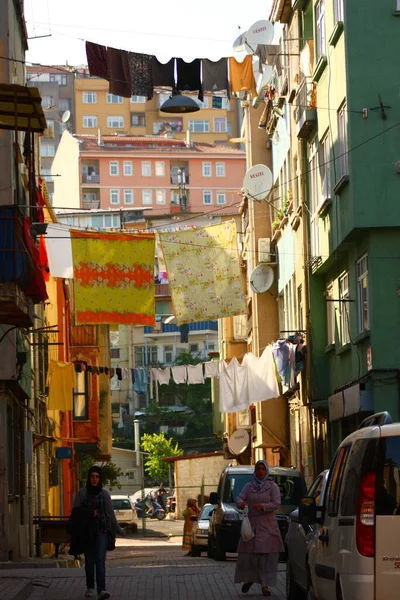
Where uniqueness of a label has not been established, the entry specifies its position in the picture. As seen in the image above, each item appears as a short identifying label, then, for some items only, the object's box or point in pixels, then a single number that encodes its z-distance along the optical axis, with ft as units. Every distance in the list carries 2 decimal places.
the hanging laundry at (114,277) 99.45
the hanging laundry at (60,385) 126.41
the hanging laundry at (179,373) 169.27
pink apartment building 422.41
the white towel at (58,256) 109.81
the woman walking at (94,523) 57.21
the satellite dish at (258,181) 123.03
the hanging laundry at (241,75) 100.94
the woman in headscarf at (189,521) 119.85
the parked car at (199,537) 110.52
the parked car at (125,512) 192.85
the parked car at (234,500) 84.48
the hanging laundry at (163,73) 96.73
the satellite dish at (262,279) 135.03
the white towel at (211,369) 161.17
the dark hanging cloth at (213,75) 99.40
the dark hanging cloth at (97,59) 92.38
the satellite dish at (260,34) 114.62
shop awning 66.28
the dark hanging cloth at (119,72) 93.66
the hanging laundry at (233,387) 125.70
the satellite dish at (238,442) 162.40
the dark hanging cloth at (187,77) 98.15
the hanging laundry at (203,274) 105.40
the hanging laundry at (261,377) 122.21
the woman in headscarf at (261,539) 57.26
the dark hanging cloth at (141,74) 95.15
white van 31.94
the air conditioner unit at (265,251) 137.49
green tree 328.29
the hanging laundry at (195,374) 166.71
